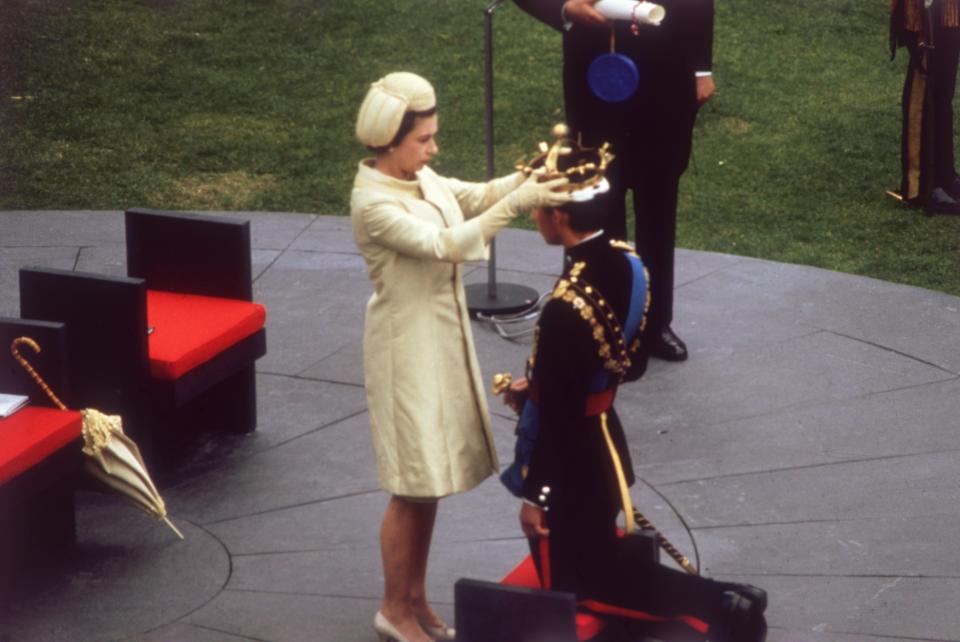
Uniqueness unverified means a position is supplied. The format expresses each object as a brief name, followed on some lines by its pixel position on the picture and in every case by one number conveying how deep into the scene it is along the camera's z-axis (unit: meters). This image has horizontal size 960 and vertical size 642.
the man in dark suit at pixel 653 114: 15.16
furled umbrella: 11.80
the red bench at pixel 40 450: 11.24
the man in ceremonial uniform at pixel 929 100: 21.75
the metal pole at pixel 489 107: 16.77
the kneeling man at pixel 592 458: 9.67
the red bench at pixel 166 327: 12.92
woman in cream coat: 10.00
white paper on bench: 11.72
